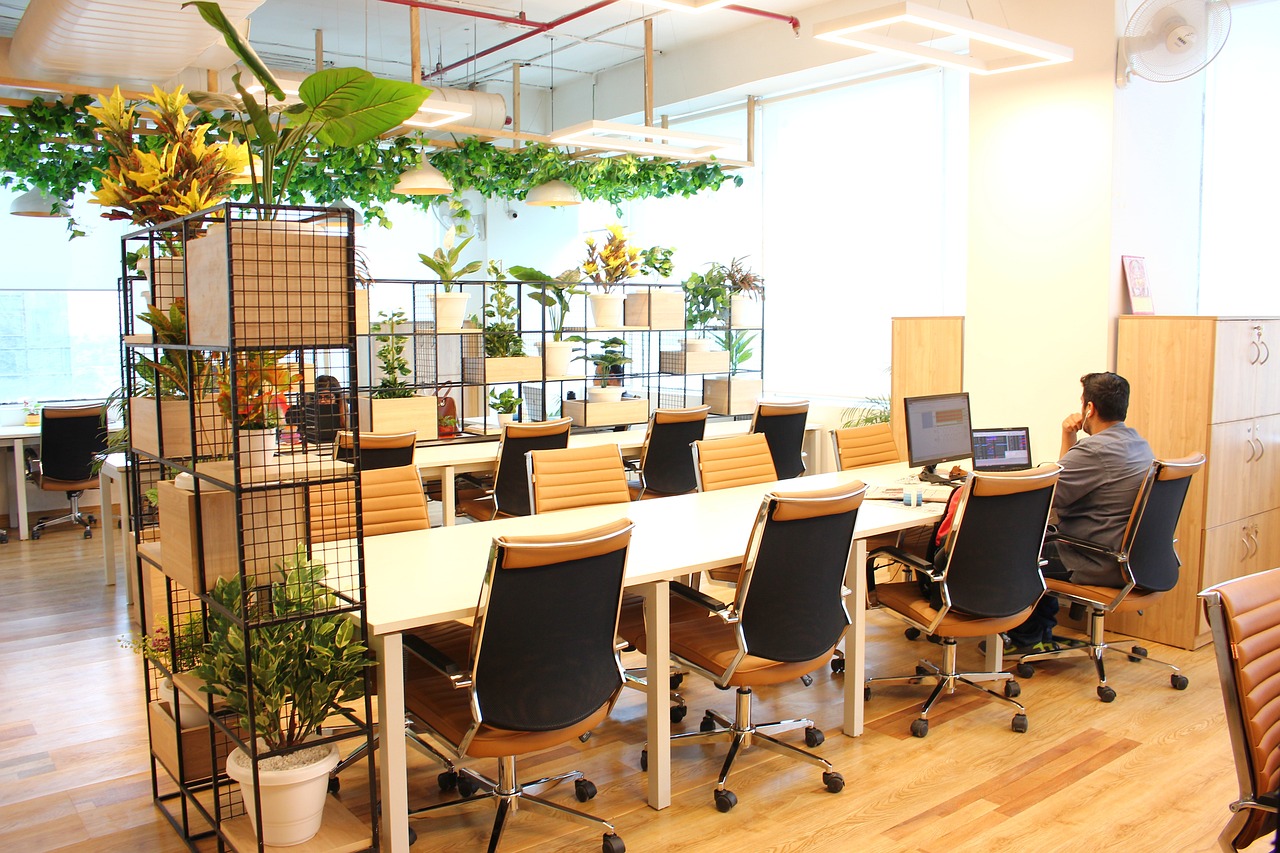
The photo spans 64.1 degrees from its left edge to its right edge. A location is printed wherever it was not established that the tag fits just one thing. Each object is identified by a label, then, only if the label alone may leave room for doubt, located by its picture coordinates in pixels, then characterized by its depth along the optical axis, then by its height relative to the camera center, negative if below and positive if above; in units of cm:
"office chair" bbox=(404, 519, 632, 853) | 260 -82
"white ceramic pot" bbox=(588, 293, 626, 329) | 705 +27
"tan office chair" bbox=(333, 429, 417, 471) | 523 -51
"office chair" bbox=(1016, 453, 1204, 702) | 409 -85
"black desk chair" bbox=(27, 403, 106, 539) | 707 -67
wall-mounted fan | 459 +141
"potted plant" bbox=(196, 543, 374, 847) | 254 -83
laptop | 496 -50
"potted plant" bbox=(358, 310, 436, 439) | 598 -30
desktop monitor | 486 -41
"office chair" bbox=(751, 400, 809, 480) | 623 -51
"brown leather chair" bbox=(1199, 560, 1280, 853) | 209 -72
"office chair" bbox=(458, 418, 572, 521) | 555 -60
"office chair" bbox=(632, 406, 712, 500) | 608 -62
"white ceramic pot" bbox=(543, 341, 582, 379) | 668 -6
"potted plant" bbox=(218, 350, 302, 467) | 255 -13
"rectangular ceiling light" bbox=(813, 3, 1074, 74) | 373 +126
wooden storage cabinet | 474 -37
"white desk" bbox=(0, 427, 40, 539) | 725 -83
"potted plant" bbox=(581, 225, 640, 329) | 690 +53
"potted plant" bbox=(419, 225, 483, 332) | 624 +33
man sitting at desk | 423 -56
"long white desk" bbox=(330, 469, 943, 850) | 271 -68
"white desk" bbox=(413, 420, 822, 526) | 565 -61
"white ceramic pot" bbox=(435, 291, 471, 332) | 625 +24
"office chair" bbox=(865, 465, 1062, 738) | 362 -80
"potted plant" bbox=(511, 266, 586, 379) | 663 +32
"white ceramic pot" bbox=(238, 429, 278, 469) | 254 -24
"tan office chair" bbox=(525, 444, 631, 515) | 420 -54
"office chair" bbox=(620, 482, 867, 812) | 314 -81
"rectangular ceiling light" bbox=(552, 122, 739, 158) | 633 +138
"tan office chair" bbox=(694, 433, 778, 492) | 470 -54
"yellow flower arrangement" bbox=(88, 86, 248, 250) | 283 +52
